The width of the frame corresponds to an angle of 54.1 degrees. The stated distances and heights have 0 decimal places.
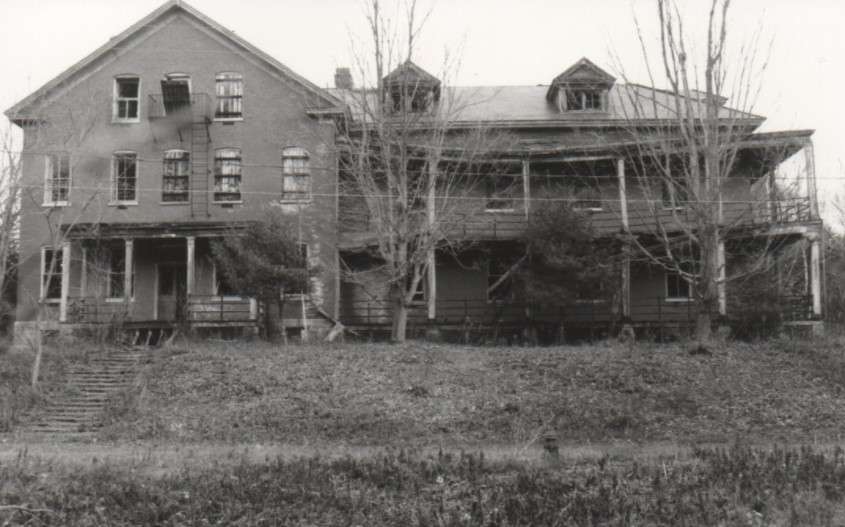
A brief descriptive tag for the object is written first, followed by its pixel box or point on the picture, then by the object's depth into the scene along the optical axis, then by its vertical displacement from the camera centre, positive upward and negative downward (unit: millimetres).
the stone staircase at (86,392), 17609 -1851
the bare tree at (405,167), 23812 +4426
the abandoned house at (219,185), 27922 +4502
